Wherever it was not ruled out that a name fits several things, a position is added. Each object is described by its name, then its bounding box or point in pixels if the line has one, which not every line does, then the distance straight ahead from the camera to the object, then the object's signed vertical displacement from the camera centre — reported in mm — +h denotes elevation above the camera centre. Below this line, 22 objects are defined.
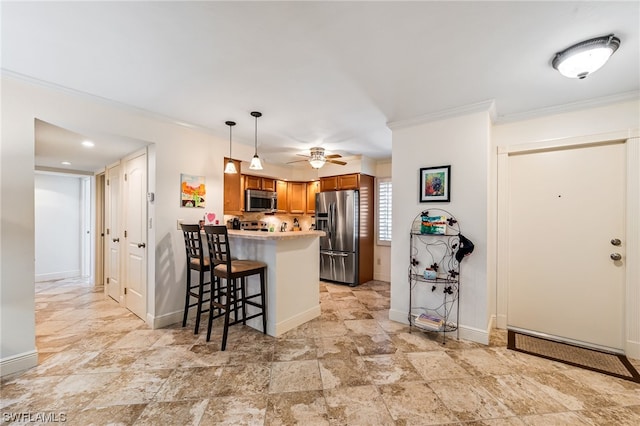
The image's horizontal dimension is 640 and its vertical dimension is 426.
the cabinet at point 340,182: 4988 +606
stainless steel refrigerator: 4895 -441
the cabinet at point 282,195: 5546 +372
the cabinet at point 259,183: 4789 +576
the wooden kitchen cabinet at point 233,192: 4078 +320
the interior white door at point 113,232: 3896 -320
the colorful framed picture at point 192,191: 3291 +280
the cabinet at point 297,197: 5793 +343
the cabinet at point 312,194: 5758 +397
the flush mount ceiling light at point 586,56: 1699 +1090
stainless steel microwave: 4668 +216
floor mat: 2205 -1372
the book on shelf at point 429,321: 2680 -1161
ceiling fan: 3818 +811
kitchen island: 2832 -722
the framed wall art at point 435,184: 2865 +322
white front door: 2545 -334
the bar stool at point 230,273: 2531 -635
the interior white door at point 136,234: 3221 -289
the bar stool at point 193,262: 2840 -606
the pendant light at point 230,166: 3245 +587
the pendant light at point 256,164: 3184 +599
